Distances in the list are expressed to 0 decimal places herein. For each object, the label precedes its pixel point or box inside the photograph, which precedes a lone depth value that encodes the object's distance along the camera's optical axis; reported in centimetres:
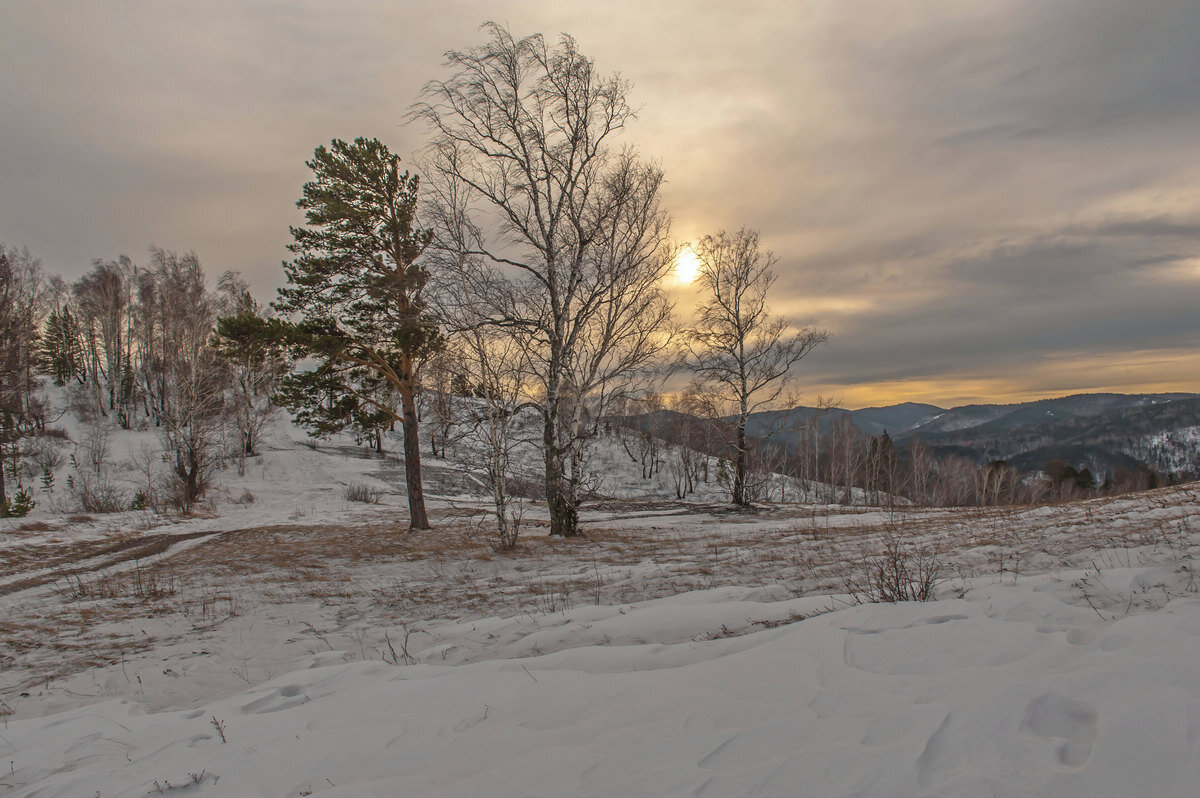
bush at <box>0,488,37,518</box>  1934
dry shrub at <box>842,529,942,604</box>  479
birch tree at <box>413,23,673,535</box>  1227
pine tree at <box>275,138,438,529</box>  1530
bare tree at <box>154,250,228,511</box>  2386
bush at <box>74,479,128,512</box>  2198
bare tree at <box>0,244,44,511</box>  2006
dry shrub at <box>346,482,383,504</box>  2781
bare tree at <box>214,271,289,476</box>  3309
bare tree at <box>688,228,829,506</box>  2106
